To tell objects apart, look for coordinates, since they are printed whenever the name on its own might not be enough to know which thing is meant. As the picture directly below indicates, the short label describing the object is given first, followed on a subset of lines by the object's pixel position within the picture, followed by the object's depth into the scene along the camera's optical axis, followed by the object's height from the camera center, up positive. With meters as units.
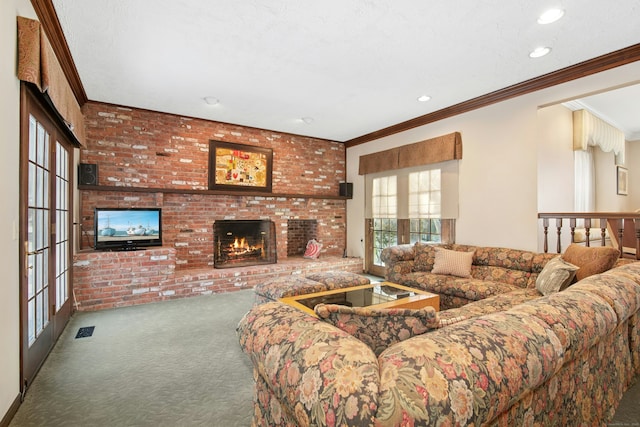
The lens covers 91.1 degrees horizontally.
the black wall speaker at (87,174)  4.07 +0.54
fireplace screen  5.30 -0.49
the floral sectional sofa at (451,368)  0.82 -0.47
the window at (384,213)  5.49 +0.04
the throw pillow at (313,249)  5.94 -0.65
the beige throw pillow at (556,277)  2.72 -0.54
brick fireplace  4.07 +0.23
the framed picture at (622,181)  5.62 +0.62
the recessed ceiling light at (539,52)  2.85 +1.51
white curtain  4.80 +0.54
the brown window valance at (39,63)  1.93 +1.02
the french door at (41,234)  2.03 -0.15
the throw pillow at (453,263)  3.73 -0.58
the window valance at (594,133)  4.52 +1.26
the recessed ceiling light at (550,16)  2.33 +1.51
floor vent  3.04 -1.16
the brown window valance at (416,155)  4.38 +0.96
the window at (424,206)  4.73 +0.14
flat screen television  4.11 -0.18
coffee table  2.67 -0.75
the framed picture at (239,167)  5.12 +0.82
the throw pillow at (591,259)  2.68 -0.39
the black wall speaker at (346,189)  6.30 +0.52
